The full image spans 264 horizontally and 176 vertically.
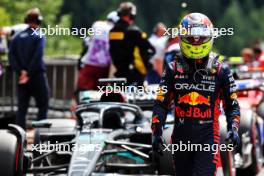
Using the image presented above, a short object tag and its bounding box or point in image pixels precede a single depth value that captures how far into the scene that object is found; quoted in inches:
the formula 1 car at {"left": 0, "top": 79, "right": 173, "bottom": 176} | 339.3
